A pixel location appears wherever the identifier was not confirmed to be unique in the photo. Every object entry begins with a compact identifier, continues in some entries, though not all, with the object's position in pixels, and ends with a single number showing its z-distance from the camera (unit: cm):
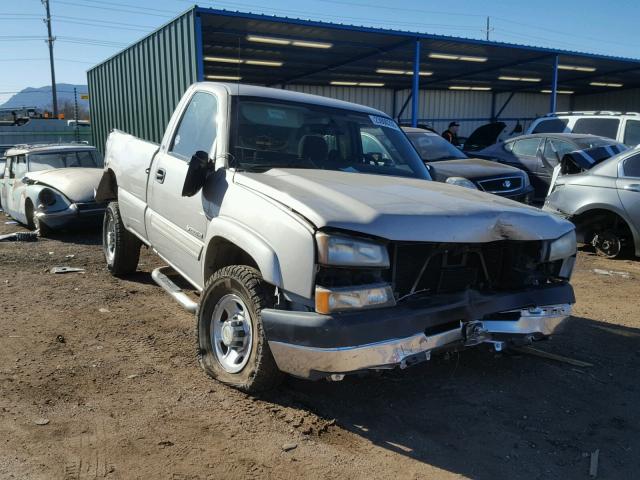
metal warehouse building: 1168
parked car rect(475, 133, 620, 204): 973
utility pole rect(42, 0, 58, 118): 4109
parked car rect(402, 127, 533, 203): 811
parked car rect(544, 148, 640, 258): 679
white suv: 1123
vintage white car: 870
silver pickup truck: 270
